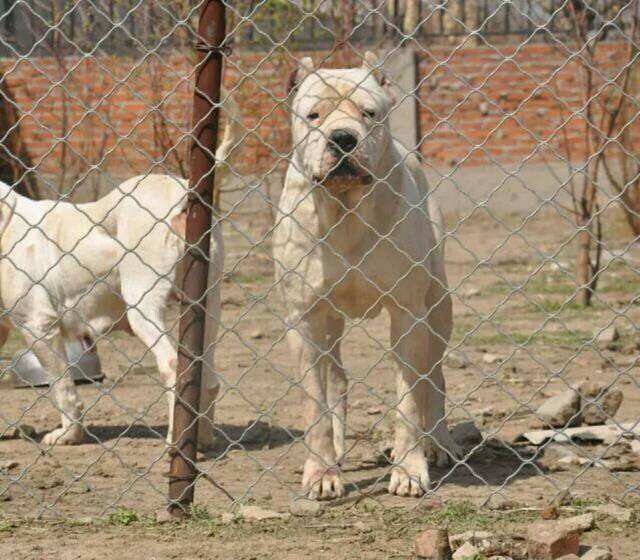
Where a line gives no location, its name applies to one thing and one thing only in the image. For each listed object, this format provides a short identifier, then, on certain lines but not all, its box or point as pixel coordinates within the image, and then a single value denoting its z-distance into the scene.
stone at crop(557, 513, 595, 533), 7.25
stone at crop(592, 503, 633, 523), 7.65
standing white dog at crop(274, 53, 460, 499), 8.26
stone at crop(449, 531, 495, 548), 7.07
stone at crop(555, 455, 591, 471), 9.46
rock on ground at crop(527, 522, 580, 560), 6.80
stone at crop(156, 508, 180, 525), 7.82
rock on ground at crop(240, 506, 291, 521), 7.85
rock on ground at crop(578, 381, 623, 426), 10.70
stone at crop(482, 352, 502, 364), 14.18
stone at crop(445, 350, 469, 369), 13.89
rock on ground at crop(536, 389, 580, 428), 10.59
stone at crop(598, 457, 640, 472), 9.20
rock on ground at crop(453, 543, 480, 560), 6.82
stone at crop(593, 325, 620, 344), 14.74
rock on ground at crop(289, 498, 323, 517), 8.09
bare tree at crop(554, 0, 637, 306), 16.04
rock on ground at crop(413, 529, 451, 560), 6.83
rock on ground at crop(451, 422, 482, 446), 10.38
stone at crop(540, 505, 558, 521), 7.67
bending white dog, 10.68
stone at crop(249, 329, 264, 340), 16.18
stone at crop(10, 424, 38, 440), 11.25
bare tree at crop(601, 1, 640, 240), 16.11
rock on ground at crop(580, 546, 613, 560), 6.76
